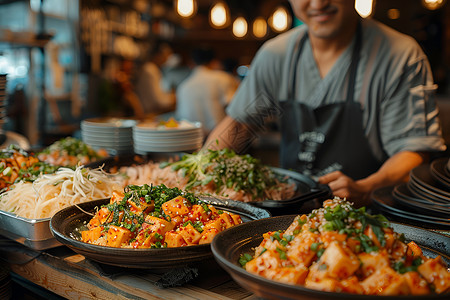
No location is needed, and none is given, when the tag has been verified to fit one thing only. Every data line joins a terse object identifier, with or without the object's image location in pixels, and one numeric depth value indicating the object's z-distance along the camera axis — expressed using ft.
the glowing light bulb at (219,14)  21.13
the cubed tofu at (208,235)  3.98
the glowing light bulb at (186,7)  18.32
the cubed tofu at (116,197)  4.73
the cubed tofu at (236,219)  4.51
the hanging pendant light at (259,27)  34.68
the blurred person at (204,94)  21.59
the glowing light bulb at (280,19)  23.75
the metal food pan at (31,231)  4.75
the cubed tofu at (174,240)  3.94
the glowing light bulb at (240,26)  27.58
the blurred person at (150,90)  30.86
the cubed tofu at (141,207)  4.50
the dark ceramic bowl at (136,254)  3.74
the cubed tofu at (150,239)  3.97
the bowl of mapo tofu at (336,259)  2.99
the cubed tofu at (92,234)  4.22
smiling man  8.11
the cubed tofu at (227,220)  4.35
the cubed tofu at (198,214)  4.40
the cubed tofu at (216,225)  4.17
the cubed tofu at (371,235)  3.33
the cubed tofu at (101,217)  4.55
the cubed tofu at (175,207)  4.39
